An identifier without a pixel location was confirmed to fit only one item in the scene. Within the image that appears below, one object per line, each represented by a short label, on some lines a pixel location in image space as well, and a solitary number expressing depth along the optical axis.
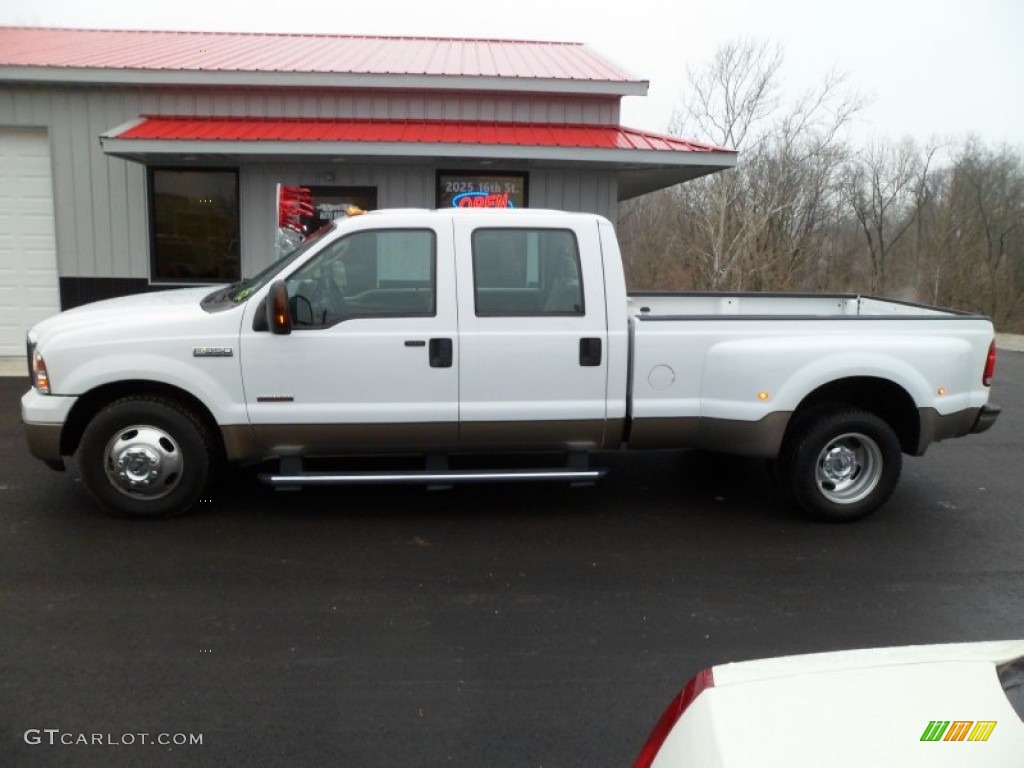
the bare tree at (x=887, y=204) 41.88
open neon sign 12.34
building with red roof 11.94
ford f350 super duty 5.63
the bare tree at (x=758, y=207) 28.89
